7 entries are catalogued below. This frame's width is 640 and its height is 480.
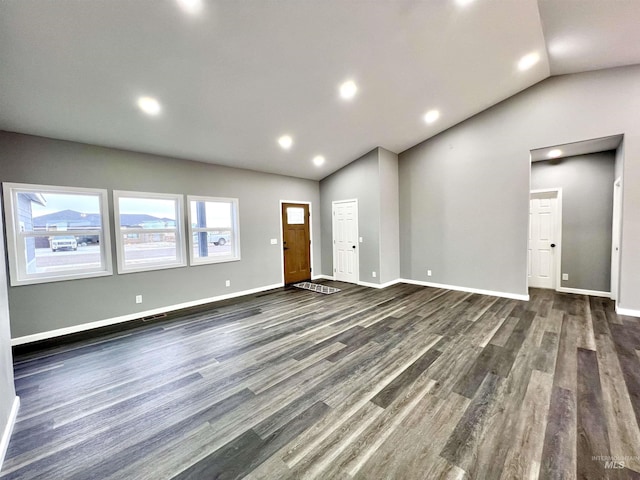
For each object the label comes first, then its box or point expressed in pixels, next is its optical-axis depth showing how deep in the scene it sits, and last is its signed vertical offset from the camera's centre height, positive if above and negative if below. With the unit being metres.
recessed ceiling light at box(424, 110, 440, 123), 4.53 +2.05
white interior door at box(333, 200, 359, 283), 6.06 -0.29
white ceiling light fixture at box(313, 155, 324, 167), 5.42 +1.55
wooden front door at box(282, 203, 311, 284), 6.27 -0.30
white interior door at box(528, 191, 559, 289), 5.09 -0.31
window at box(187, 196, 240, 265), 4.78 +0.06
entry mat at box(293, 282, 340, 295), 5.50 -1.33
